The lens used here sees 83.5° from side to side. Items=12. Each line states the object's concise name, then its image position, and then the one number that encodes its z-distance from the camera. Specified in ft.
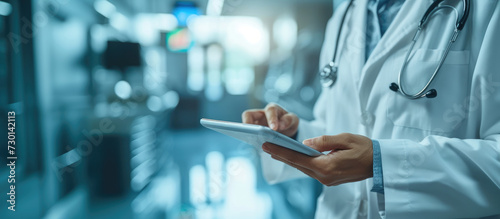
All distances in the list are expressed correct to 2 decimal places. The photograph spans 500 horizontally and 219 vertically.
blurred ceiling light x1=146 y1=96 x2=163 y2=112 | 8.33
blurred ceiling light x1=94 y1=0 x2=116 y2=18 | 6.38
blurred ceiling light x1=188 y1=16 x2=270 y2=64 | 14.74
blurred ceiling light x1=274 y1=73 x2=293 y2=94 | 9.62
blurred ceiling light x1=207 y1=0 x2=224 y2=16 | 11.78
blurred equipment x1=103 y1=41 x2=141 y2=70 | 6.81
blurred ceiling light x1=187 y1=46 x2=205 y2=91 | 15.98
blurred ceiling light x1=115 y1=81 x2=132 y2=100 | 7.32
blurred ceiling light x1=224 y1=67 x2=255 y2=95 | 16.55
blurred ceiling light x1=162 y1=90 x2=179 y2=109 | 12.01
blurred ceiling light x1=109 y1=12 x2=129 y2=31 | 7.70
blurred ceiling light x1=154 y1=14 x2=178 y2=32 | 14.02
